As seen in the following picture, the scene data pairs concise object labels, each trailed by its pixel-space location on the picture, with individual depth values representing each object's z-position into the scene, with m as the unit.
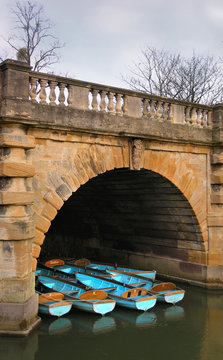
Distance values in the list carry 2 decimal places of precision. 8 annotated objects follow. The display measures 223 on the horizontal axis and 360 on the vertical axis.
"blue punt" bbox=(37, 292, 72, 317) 9.13
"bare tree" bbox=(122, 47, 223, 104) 21.62
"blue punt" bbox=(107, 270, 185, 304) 10.52
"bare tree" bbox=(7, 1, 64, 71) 16.52
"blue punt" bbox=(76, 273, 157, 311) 9.90
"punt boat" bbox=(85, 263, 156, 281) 12.16
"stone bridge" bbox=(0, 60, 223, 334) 7.97
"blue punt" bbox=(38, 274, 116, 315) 9.48
